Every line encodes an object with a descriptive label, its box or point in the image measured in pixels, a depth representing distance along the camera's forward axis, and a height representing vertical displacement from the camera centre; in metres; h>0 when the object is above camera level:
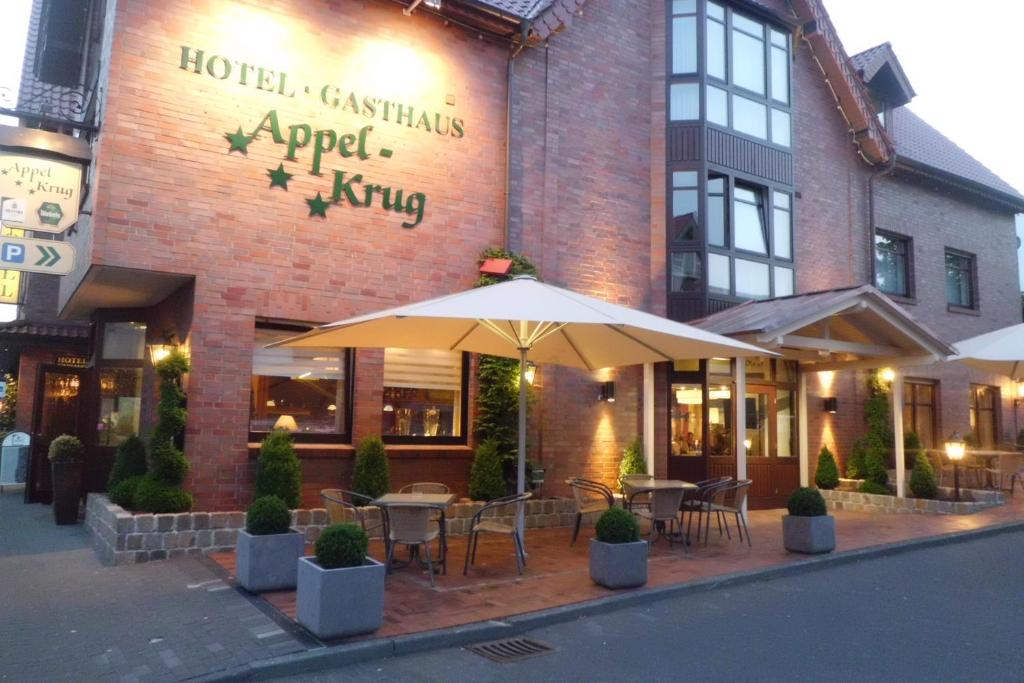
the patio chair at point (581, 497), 9.05 -0.79
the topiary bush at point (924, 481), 12.83 -0.71
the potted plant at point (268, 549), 6.59 -1.08
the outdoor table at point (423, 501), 7.01 -0.72
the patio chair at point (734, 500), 9.21 -0.82
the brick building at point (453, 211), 9.00 +3.04
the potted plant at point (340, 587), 5.36 -1.14
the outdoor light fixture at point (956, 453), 12.76 -0.23
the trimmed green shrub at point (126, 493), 8.71 -0.84
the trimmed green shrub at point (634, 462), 11.59 -0.46
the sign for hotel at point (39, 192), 8.54 +2.50
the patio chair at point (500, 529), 7.49 -0.98
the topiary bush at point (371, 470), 9.29 -0.55
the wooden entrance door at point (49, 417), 12.66 -0.02
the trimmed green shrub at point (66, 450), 10.53 -0.46
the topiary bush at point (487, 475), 10.05 -0.63
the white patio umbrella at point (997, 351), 11.05 +1.30
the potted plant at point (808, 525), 8.68 -1.01
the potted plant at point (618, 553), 6.96 -1.10
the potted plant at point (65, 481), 10.35 -0.85
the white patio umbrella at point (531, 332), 6.86 +0.97
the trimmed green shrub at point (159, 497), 8.19 -0.83
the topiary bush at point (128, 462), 9.30 -0.53
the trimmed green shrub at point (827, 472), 13.66 -0.64
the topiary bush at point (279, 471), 8.70 -0.55
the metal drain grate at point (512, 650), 5.37 -1.57
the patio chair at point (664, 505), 8.79 -0.83
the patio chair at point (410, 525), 7.13 -0.91
